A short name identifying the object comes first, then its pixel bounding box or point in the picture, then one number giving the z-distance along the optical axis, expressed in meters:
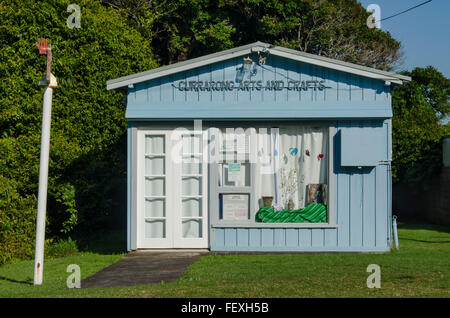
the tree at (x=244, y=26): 23.39
